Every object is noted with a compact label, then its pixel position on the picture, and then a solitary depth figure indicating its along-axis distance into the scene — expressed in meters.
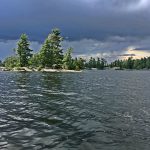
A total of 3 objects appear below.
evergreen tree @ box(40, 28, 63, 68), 92.53
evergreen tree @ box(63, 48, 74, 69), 95.93
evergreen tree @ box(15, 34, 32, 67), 96.19
